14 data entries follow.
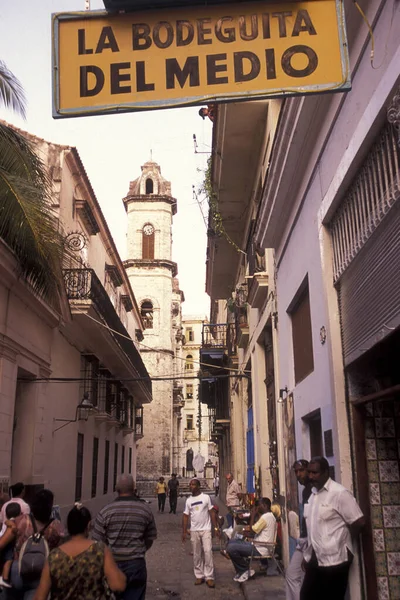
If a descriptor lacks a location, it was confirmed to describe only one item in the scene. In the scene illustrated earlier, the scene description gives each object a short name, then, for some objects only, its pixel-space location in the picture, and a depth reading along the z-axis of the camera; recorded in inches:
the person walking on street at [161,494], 1105.1
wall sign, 148.3
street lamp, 660.1
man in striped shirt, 221.8
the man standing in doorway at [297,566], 243.0
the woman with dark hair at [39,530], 191.9
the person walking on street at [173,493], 1056.8
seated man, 370.6
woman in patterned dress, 144.7
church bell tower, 1823.3
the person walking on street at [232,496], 621.9
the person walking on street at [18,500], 264.8
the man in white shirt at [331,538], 192.1
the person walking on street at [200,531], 387.9
